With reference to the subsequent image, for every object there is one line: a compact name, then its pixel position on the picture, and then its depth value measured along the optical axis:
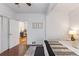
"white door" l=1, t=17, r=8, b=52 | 2.63
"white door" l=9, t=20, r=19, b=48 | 3.15
